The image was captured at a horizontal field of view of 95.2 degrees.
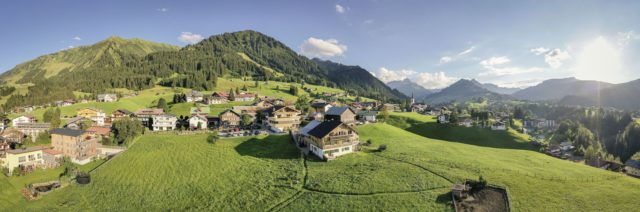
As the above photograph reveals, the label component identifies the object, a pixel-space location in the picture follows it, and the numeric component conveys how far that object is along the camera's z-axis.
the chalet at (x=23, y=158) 60.97
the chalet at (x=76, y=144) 67.25
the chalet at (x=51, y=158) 65.75
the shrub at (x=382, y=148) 60.50
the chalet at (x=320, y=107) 116.43
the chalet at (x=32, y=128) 88.32
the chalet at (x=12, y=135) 79.69
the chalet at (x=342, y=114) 88.81
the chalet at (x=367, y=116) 101.56
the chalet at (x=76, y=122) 88.89
